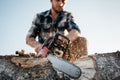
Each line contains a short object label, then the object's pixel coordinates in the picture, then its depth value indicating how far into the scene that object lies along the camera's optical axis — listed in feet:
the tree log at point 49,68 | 8.33
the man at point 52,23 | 12.17
